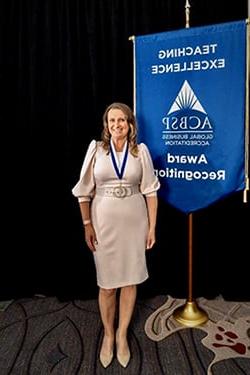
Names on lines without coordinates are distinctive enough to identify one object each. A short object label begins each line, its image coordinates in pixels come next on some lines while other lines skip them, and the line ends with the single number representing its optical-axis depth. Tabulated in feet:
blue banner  7.90
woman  7.18
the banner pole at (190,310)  8.79
